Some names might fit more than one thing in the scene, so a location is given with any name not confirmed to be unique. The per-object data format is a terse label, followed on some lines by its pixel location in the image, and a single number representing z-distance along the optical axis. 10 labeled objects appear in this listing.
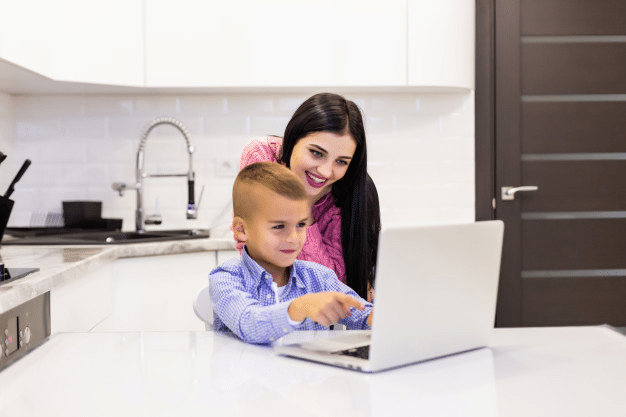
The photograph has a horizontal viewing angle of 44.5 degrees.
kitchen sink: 2.79
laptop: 1.07
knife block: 1.94
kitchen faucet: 3.16
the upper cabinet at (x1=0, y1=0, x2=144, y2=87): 2.91
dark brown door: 3.54
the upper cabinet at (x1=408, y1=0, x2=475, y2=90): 3.26
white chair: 1.66
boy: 1.30
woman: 1.85
